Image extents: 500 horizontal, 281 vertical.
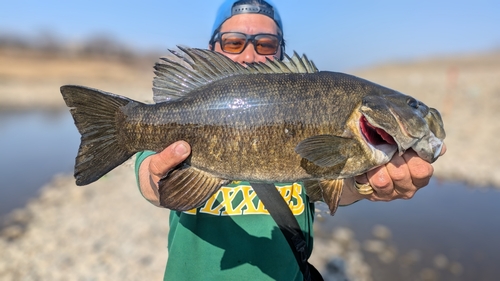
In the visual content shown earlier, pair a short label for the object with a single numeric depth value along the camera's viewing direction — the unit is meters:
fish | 0.35
